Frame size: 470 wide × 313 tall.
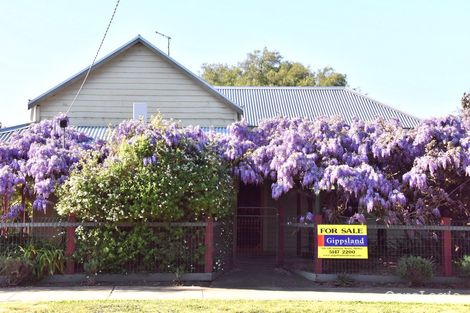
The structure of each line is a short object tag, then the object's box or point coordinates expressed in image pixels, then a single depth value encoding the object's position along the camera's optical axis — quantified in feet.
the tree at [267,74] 164.86
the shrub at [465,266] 39.99
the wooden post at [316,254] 41.65
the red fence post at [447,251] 41.09
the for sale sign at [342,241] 41.14
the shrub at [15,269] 38.27
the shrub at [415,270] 39.45
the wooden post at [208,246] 40.88
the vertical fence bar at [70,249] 40.27
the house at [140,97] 60.80
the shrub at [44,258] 39.55
